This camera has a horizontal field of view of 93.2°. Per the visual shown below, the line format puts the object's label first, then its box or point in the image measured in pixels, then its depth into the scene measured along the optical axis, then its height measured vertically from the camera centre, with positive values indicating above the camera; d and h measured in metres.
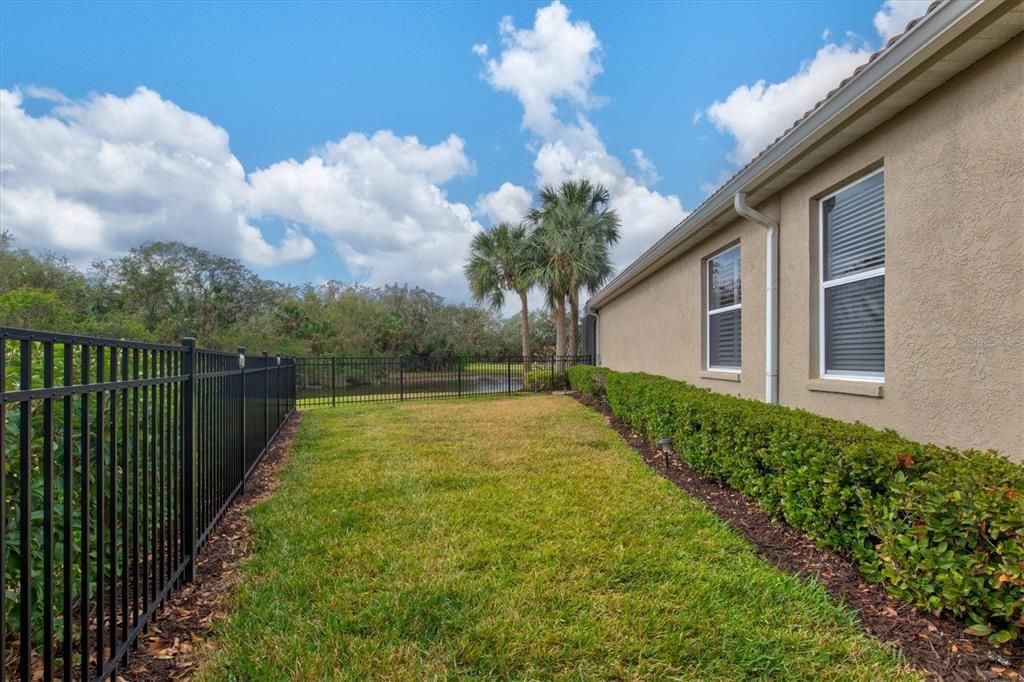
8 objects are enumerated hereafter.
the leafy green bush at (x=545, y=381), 16.50 -1.26
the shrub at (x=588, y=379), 10.98 -0.88
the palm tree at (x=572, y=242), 18.22 +3.98
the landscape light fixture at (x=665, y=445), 5.50 -1.14
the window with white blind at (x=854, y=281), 3.88 +0.55
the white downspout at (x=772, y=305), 5.05 +0.42
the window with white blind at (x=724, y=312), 6.31 +0.45
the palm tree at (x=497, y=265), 20.38 +3.41
